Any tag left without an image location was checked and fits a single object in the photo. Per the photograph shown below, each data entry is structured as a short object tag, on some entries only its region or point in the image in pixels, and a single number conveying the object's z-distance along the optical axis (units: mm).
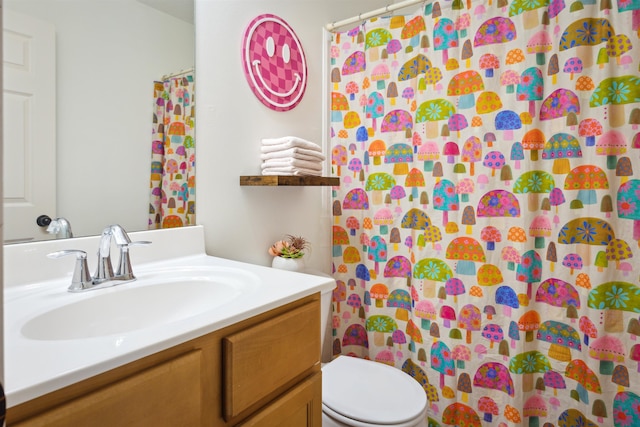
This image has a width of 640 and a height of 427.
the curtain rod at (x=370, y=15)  1629
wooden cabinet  505
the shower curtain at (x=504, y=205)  1303
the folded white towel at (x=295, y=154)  1400
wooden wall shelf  1327
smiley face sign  1434
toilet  1135
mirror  872
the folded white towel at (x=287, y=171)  1398
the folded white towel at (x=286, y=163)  1398
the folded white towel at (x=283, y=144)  1404
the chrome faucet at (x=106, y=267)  873
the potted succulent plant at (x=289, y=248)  1479
